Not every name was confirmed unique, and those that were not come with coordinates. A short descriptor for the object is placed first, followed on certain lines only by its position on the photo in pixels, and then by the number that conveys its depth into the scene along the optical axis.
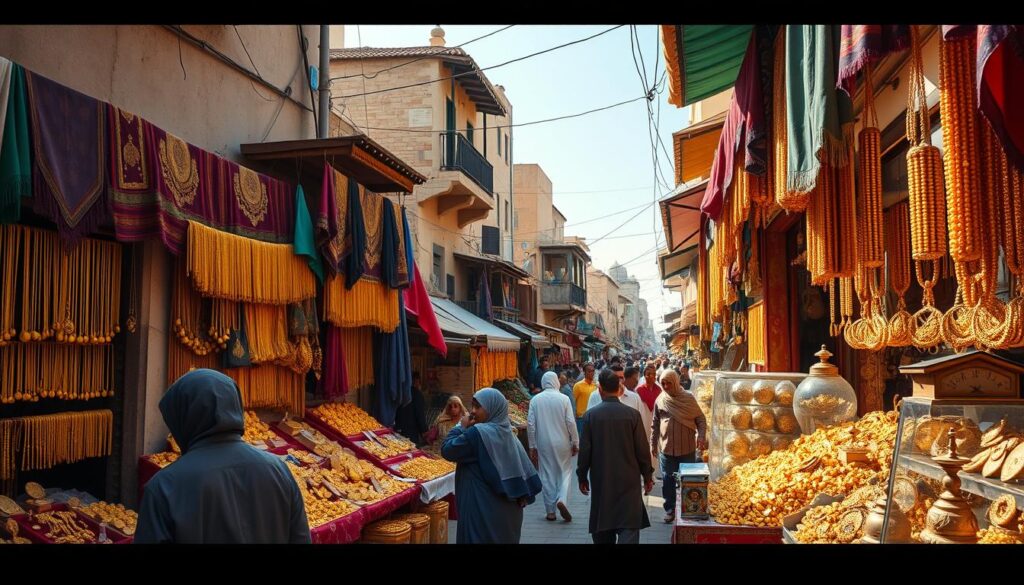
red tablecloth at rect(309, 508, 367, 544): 5.27
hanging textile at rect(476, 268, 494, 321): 21.52
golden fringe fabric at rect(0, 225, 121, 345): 4.25
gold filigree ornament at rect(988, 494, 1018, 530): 2.82
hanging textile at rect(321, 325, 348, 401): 7.54
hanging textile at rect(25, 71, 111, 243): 4.16
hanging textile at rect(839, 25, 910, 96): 2.82
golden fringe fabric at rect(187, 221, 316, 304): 5.48
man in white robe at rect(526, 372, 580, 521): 8.49
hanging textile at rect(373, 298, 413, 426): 8.48
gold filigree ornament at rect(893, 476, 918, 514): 3.48
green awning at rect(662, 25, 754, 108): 4.84
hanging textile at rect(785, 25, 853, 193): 3.56
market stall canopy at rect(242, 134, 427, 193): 6.86
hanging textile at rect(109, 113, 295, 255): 4.81
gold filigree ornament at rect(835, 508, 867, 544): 4.12
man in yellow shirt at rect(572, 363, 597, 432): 10.84
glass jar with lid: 6.12
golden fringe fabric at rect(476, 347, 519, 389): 14.05
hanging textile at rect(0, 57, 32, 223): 3.89
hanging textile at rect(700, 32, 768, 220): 4.29
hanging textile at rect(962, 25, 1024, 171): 2.31
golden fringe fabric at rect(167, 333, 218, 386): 5.56
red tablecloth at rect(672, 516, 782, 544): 5.29
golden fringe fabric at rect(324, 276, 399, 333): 7.12
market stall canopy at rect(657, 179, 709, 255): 9.73
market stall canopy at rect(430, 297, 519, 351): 12.35
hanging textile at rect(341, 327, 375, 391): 7.92
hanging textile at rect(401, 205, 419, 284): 8.44
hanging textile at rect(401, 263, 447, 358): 9.16
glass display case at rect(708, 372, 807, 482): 6.69
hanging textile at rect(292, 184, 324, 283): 6.64
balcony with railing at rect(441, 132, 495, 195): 19.05
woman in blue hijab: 4.80
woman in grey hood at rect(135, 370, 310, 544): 2.65
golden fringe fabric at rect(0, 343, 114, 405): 4.36
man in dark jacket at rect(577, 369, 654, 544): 5.58
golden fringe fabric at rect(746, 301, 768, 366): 8.86
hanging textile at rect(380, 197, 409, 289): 8.04
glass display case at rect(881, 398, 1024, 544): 2.89
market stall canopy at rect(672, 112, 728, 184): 9.33
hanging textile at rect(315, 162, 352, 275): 6.86
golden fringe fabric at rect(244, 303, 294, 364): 6.21
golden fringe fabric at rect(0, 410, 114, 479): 4.39
